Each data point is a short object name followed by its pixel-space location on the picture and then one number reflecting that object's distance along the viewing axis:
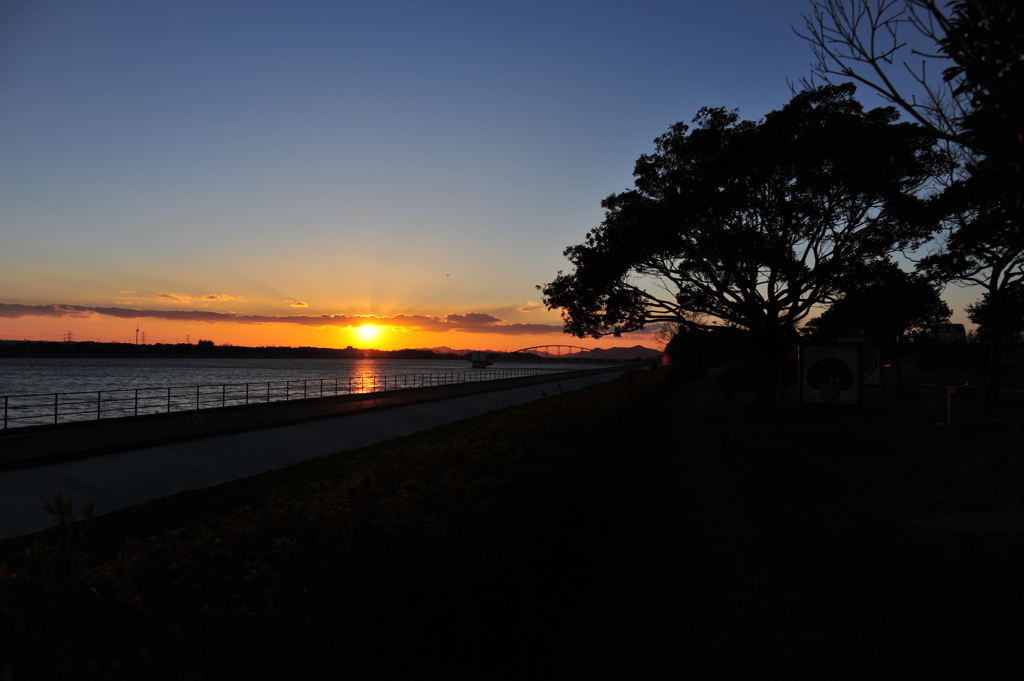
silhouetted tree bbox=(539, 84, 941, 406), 20.05
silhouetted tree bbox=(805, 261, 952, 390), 22.23
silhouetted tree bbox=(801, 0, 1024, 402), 4.92
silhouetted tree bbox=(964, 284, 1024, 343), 52.67
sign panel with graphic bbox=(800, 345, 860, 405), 25.81
